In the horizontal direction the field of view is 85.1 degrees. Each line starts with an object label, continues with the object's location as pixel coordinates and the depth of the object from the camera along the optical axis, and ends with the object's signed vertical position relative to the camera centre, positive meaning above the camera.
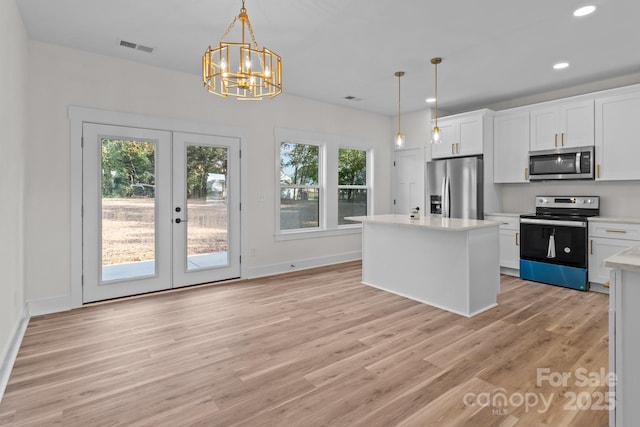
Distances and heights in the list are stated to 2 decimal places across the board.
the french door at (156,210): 3.87 -0.01
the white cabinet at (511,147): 5.14 +0.95
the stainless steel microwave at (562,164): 4.54 +0.61
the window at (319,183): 5.55 +0.46
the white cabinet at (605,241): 4.04 -0.38
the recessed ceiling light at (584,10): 2.88 +1.67
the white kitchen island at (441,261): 3.48 -0.57
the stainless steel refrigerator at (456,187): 5.36 +0.35
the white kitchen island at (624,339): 1.59 -0.61
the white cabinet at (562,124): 4.52 +1.15
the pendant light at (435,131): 3.86 +0.87
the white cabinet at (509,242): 5.02 -0.49
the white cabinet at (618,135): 4.17 +0.91
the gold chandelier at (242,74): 2.12 +0.87
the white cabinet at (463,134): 5.39 +1.21
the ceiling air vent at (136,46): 3.57 +1.70
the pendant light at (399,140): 4.00 +0.79
